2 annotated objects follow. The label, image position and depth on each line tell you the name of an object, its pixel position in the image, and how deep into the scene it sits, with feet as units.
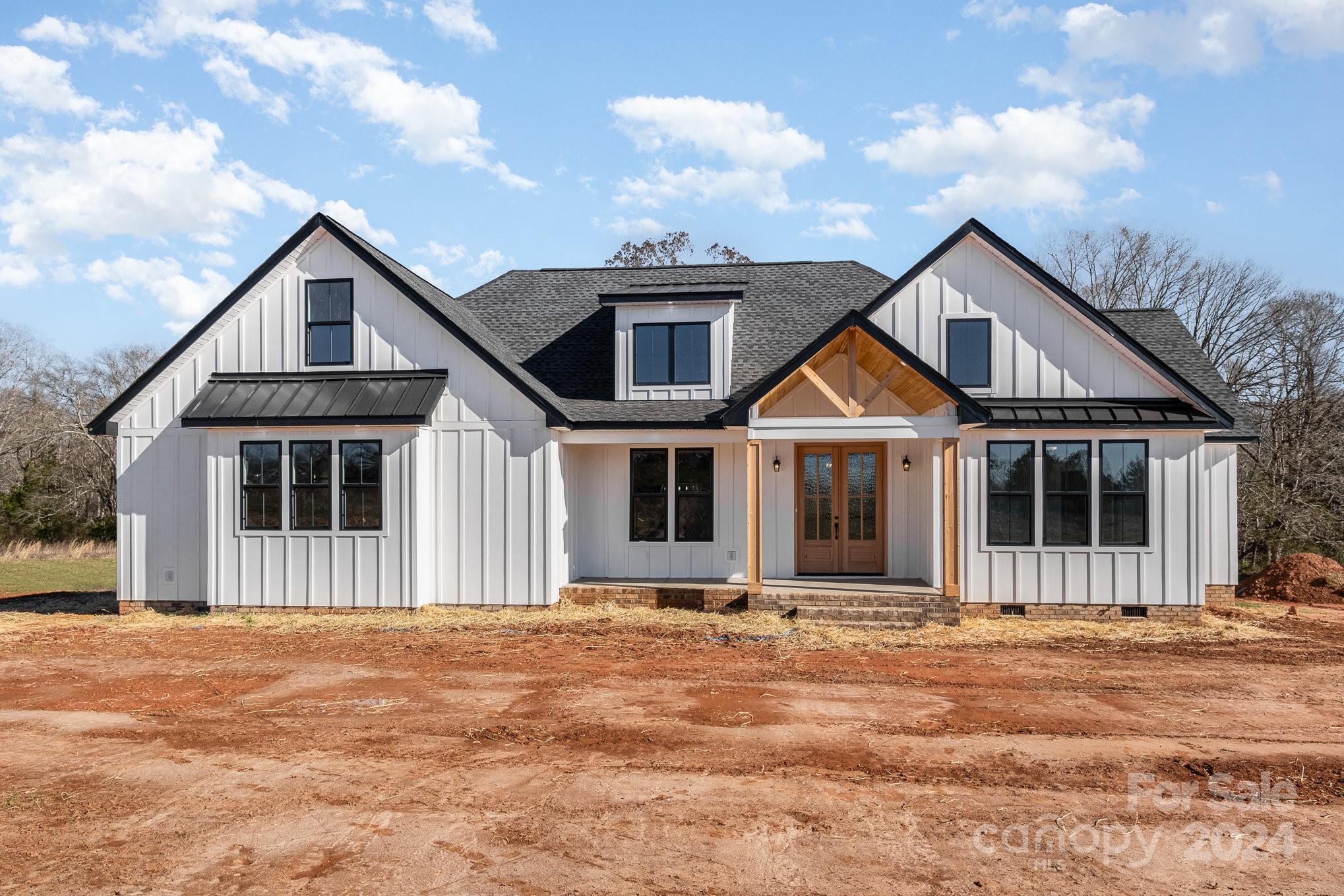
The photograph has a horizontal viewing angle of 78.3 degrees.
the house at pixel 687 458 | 42.55
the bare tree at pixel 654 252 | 124.77
